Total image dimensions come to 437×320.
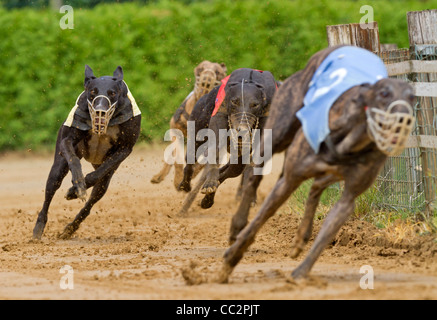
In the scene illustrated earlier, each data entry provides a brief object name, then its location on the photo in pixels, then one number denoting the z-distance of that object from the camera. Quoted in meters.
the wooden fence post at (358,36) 14.70
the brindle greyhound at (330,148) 8.51
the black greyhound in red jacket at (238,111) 14.02
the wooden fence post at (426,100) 13.32
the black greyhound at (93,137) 14.93
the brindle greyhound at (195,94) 19.16
